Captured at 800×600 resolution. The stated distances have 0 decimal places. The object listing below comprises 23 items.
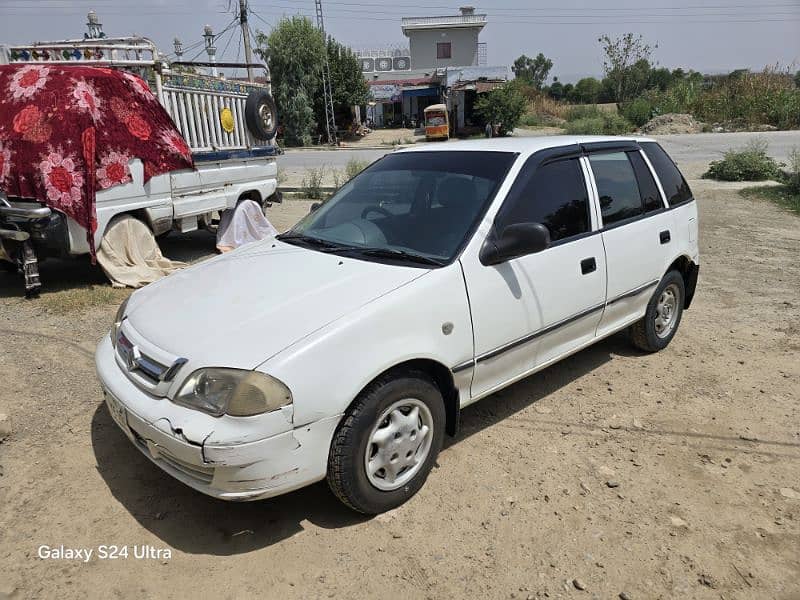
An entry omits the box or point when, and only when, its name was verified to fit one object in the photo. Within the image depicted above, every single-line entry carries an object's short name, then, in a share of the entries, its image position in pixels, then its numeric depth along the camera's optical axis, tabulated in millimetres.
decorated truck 5824
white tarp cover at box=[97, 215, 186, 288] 6320
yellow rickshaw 34312
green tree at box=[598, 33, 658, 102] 48562
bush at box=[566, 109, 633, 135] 32219
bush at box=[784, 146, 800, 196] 12339
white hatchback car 2424
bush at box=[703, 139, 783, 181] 14867
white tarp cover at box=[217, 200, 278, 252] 8266
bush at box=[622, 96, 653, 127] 36594
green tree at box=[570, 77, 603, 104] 61125
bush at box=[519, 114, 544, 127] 40241
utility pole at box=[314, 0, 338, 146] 39031
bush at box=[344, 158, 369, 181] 14961
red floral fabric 5816
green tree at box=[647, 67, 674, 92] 52984
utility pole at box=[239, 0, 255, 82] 25250
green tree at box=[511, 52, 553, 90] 96875
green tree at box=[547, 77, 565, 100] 76312
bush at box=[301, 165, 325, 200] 13453
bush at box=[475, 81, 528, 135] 35219
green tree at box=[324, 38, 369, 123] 40250
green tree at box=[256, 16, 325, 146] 38125
